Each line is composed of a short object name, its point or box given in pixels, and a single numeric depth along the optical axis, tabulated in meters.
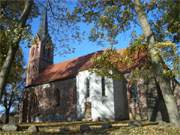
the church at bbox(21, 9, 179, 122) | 21.18
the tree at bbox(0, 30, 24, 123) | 20.09
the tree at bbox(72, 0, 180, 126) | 10.06
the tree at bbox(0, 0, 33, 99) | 7.58
